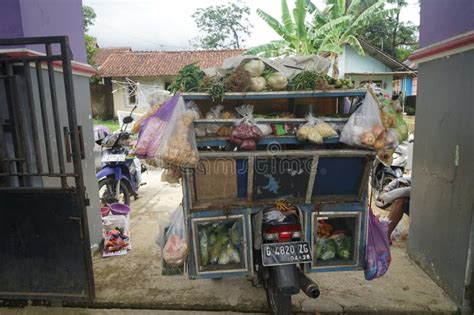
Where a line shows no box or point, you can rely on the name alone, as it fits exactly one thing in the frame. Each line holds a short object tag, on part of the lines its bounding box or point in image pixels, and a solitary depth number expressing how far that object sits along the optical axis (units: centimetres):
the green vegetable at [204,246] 261
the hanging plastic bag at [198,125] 256
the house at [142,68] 2059
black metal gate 286
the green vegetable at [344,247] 270
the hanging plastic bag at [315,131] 246
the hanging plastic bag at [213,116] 259
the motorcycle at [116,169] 533
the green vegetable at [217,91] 247
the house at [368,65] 1775
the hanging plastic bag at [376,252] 268
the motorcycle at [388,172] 614
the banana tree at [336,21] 1091
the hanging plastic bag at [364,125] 240
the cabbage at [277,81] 257
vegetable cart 248
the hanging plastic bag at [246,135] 246
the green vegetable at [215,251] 265
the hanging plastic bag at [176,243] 272
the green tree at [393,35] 2566
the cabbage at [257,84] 255
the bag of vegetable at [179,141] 238
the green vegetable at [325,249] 270
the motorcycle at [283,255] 240
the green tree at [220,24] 3231
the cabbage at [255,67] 263
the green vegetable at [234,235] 263
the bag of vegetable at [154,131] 249
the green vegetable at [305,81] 252
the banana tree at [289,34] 1007
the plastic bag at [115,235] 413
